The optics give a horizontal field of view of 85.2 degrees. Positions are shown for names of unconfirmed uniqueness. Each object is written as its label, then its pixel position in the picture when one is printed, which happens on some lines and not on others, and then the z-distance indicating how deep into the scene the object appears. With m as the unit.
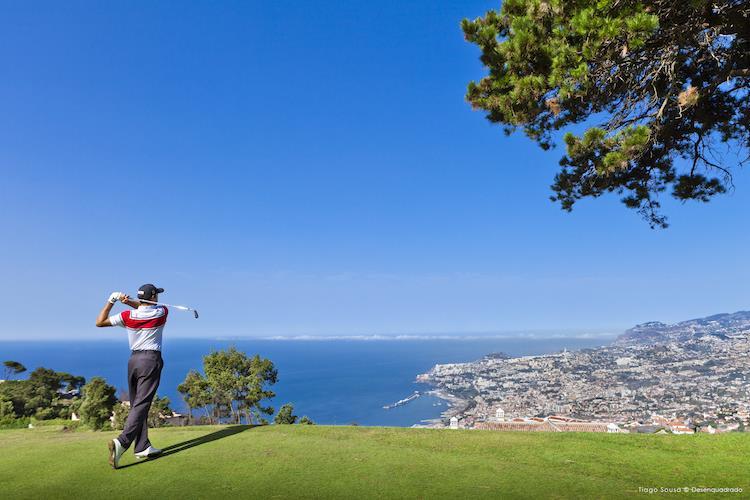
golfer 4.78
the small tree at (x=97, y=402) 19.41
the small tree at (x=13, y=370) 41.32
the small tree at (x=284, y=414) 24.52
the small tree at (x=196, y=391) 21.69
